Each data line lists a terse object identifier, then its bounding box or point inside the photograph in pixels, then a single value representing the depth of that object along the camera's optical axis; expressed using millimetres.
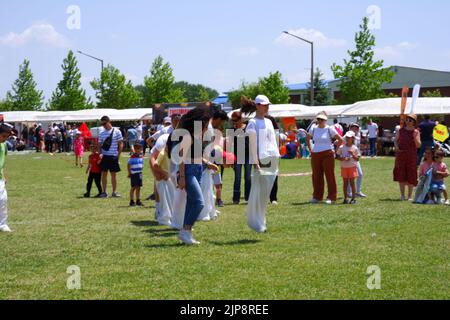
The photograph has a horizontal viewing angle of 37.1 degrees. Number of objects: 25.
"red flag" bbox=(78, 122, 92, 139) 35375
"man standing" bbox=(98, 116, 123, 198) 16297
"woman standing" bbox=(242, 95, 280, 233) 10148
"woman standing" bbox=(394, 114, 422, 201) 14906
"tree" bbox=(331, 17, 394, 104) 49875
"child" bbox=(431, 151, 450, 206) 13969
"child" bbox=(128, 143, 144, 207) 14766
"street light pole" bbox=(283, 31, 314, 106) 49584
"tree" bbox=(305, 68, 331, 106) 80625
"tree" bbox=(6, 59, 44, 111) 69500
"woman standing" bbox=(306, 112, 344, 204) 14453
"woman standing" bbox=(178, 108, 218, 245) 9258
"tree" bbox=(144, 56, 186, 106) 68500
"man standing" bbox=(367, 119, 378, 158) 37406
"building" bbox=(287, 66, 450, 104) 75062
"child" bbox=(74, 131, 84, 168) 29953
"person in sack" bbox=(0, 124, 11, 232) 10719
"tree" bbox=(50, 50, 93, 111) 63594
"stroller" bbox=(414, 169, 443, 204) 14008
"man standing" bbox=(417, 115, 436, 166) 21750
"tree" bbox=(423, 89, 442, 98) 65262
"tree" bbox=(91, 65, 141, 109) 67438
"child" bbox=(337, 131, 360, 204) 14547
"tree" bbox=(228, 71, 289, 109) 76750
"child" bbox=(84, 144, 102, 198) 16797
